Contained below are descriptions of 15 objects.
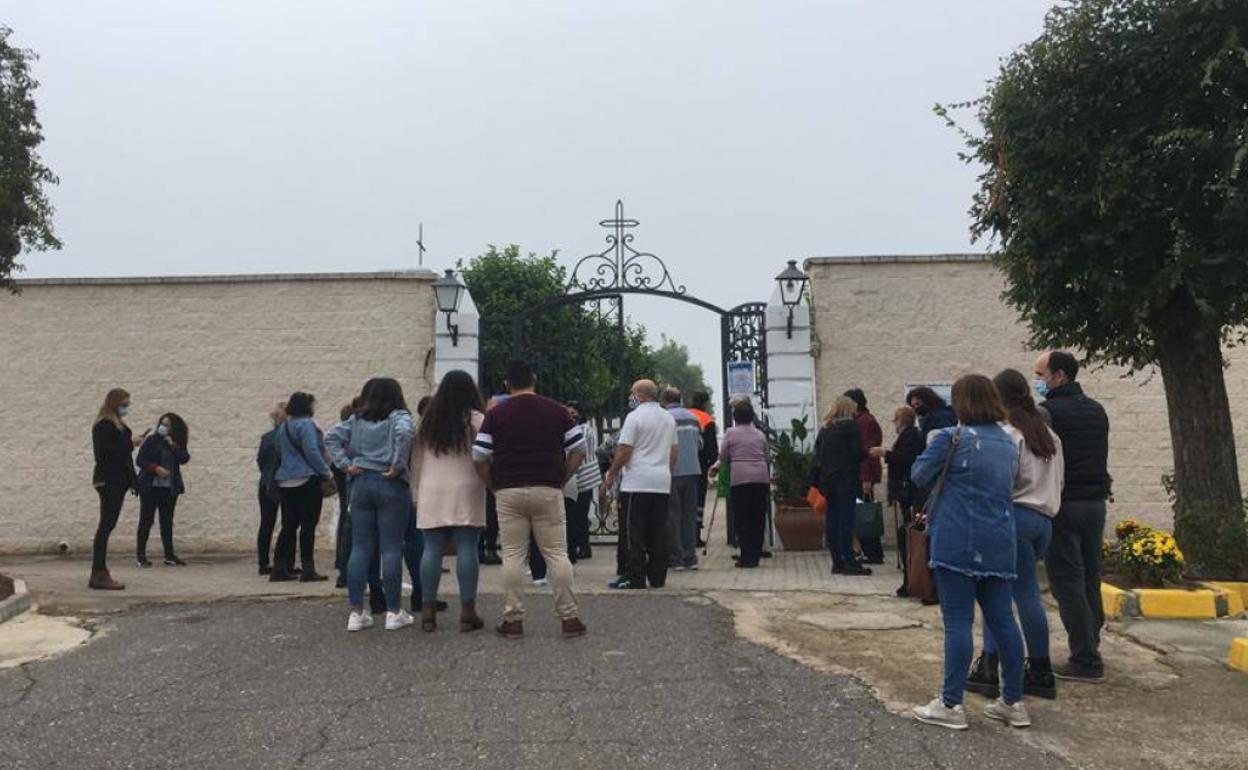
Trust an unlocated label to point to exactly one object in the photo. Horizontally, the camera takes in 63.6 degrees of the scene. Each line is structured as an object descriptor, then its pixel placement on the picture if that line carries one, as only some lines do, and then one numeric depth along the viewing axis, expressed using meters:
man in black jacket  5.34
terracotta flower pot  10.79
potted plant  10.81
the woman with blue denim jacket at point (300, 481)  8.37
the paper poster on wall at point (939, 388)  10.95
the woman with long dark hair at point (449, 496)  6.25
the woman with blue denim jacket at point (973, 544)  4.47
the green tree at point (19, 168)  8.16
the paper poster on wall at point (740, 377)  11.57
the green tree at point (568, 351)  11.65
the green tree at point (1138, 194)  6.92
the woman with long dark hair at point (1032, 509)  4.89
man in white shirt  7.79
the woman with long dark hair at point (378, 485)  6.35
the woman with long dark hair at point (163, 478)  10.09
